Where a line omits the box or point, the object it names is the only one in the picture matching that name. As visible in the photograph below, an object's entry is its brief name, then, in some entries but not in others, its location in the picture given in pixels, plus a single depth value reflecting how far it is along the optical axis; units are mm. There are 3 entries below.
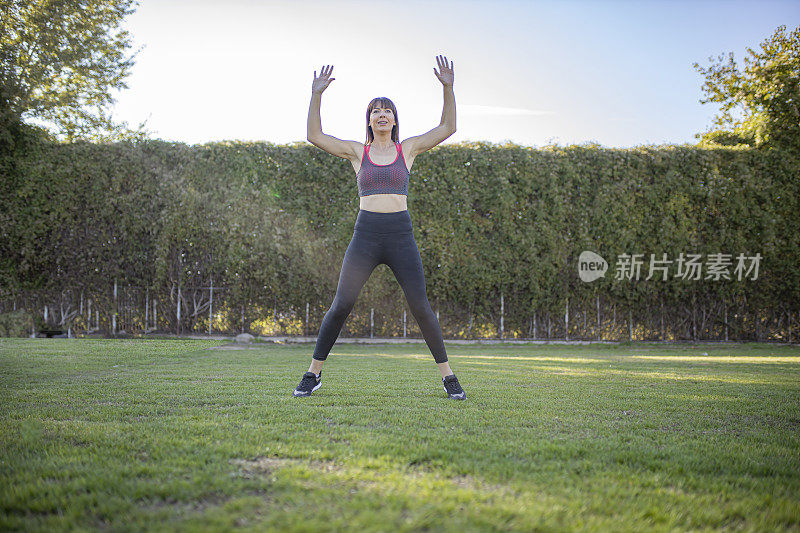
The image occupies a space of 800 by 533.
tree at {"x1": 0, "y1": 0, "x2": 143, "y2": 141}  12102
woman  3914
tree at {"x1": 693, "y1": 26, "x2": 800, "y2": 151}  12180
